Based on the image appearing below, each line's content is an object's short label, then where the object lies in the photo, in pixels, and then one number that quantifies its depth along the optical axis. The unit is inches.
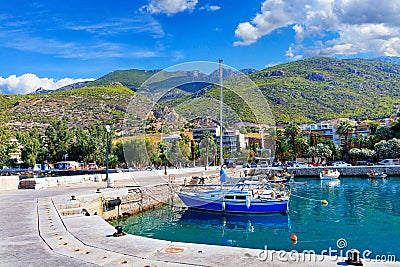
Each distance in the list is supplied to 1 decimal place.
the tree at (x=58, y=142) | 3927.2
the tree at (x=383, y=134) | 3197.6
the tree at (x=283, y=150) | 3371.3
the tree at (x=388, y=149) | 2857.0
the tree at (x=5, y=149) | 4033.2
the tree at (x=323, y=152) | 3287.4
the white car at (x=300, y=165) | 2860.7
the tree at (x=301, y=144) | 3417.8
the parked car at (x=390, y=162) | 2730.8
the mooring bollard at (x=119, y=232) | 367.2
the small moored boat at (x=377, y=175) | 2237.2
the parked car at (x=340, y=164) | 2705.5
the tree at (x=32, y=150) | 3909.9
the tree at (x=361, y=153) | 3076.8
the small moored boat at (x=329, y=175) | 2217.0
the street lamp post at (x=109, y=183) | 1040.2
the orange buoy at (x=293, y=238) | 656.9
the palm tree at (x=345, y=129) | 3061.0
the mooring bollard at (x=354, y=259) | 251.8
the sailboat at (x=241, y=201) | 970.7
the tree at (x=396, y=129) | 3149.6
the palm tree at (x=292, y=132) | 3154.5
